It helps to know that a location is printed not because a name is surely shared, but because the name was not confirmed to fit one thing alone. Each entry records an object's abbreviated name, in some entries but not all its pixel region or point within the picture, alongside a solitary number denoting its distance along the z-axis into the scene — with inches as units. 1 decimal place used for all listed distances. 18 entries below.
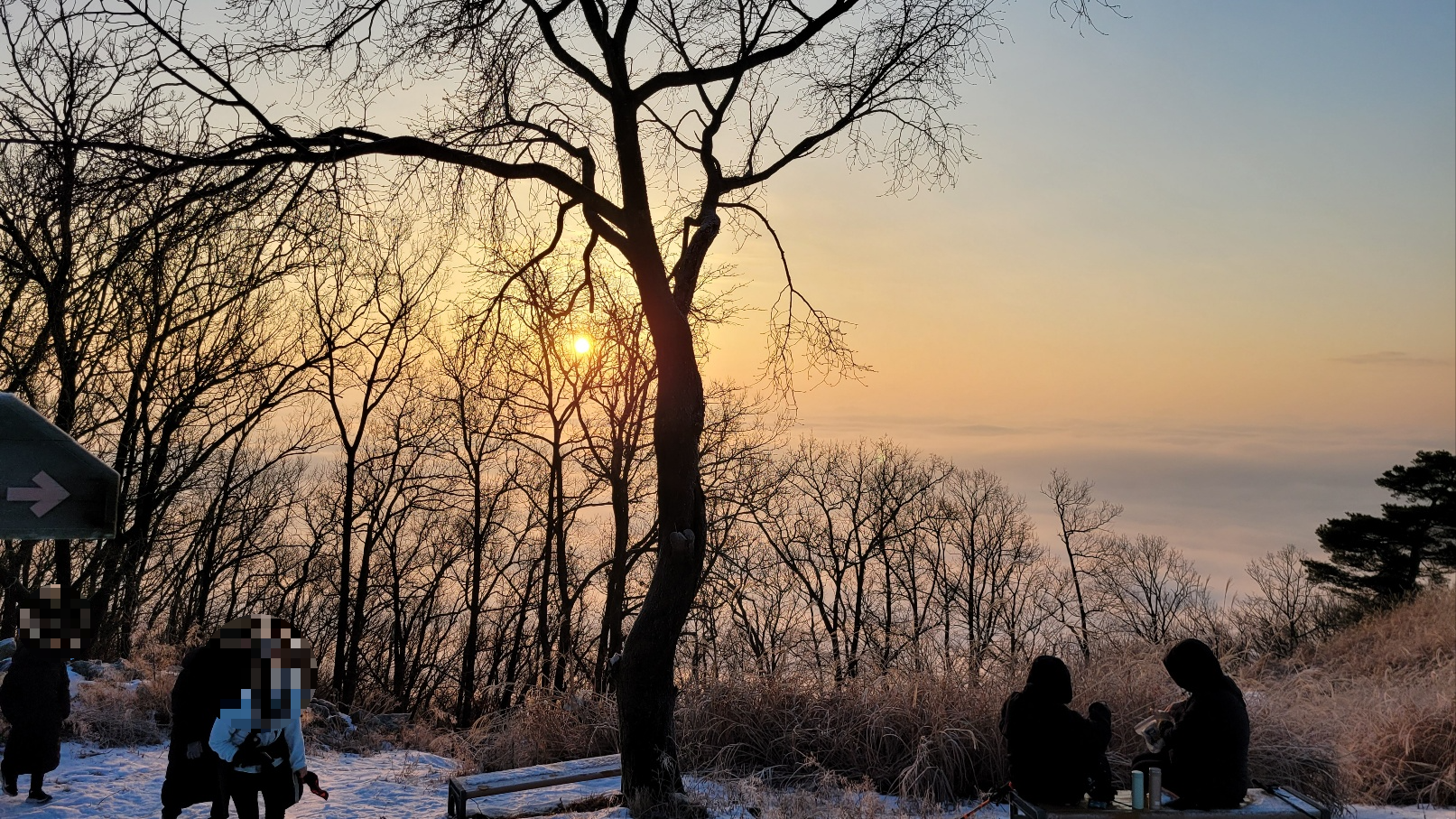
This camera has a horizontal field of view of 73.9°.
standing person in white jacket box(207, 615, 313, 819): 202.5
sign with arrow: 106.3
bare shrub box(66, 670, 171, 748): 367.6
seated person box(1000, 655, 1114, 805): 237.9
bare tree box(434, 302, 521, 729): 922.1
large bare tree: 254.1
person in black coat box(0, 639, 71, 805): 283.1
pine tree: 1251.8
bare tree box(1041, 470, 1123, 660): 1535.4
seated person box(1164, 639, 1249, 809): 237.6
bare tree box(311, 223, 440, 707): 757.9
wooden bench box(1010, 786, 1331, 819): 226.2
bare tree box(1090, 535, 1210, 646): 1483.0
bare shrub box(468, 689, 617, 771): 339.6
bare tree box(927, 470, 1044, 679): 1507.1
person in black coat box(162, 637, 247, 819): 224.7
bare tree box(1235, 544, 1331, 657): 1137.5
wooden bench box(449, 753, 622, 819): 263.7
